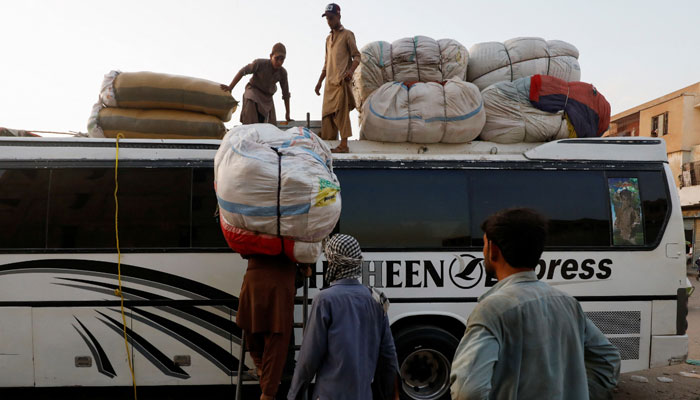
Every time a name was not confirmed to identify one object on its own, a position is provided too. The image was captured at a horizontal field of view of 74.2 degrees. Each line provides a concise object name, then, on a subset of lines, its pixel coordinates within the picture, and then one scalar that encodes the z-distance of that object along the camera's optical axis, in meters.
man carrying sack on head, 3.49
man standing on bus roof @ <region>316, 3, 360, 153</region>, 5.26
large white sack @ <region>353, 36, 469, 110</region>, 5.18
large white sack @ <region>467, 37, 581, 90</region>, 5.45
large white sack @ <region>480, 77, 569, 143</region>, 4.96
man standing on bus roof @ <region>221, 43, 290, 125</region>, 5.80
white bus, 4.27
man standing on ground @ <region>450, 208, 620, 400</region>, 1.56
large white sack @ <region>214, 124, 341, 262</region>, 3.30
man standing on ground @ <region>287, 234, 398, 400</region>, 2.44
